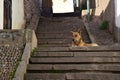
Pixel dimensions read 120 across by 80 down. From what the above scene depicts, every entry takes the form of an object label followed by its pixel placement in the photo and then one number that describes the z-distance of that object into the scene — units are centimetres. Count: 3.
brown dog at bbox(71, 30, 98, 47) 658
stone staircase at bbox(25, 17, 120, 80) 487
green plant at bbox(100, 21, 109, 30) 988
